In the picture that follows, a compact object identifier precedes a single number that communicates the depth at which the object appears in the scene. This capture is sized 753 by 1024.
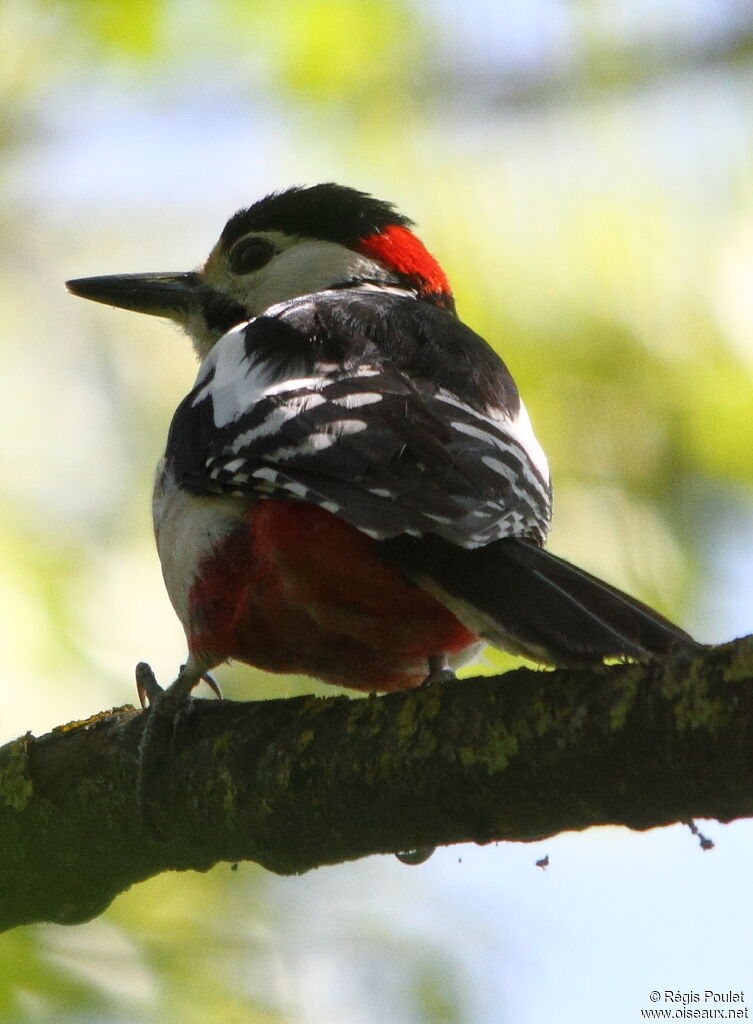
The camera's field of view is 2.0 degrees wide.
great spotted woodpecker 3.87
